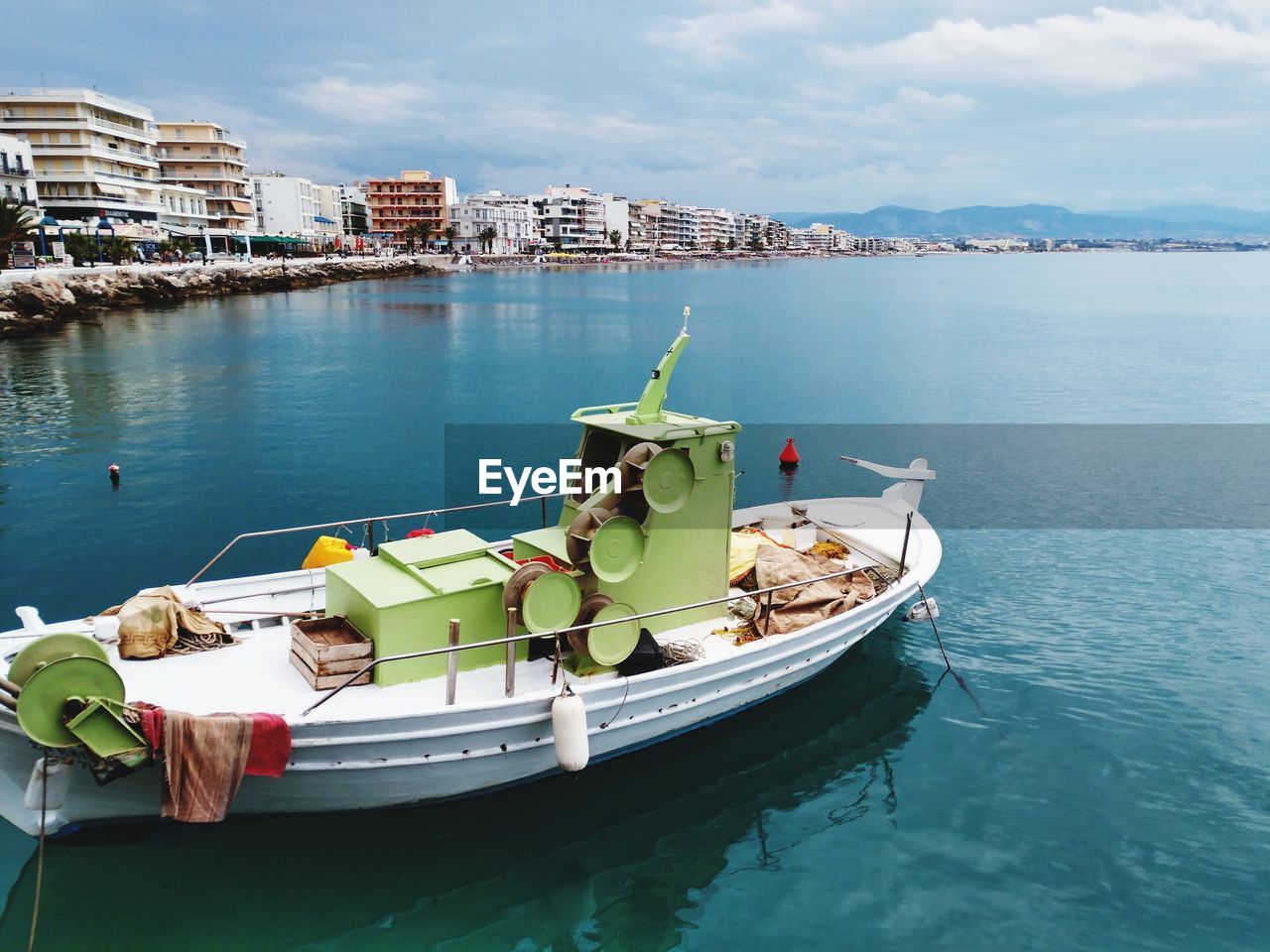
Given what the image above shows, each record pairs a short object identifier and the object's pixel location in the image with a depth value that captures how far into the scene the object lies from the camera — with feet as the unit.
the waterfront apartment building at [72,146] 272.72
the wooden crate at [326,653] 29.68
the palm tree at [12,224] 186.09
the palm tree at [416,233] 552.00
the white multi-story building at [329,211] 524.52
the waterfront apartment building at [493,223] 584.40
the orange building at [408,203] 564.71
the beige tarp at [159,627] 31.07
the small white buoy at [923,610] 46.39
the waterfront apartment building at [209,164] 359.66
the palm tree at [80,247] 249.34
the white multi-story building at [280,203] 446.60
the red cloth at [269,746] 26.08
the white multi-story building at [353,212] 554.87
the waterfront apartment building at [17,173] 235.81
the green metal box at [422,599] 30.48
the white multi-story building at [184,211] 326.65
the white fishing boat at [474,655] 26.58
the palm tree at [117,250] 265.54
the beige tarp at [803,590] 38.73
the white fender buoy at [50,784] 25.85
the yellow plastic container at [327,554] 40.88
